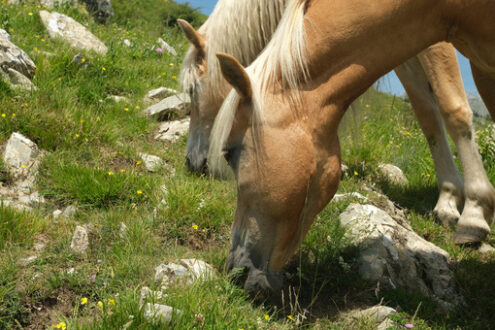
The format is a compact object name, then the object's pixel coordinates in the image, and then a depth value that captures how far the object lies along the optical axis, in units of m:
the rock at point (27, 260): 3.21
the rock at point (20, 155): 4.32
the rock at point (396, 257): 3.73
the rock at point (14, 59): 5.41
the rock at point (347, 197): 4.56
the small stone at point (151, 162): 5.15
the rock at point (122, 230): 3.72
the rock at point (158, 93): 7.11
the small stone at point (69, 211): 4.02
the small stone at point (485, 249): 4.57
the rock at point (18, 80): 5.29
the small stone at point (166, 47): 9.25
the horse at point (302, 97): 2.88
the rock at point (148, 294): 2.75
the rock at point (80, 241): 3.49
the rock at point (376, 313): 3.15
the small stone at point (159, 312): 2.57
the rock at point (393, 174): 5.85
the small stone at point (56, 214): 3.96
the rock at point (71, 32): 7.34
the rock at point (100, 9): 10.34
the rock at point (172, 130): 6.23
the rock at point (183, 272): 3.13
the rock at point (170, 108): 6.57
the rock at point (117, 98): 6.36
